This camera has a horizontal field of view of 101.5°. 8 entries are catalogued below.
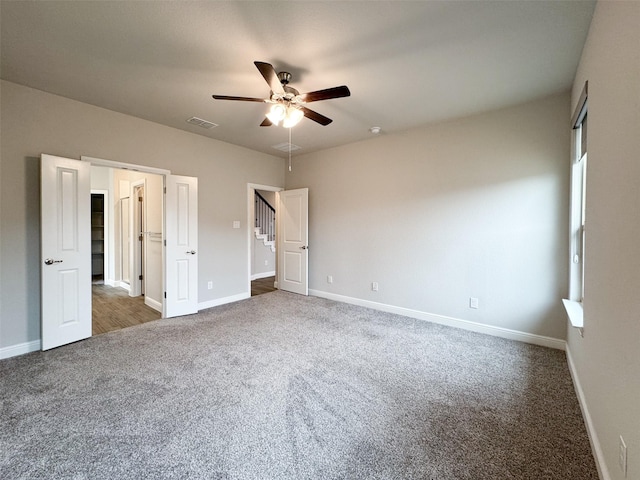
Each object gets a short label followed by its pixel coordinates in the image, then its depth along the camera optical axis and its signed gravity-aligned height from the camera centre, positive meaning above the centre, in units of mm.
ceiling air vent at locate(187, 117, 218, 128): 3555 +1580
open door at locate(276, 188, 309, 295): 5125 -112
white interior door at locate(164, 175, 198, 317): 3811 -169
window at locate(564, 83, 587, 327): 2543 +269
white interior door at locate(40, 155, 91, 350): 2764 -181
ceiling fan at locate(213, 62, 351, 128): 2093 +1189
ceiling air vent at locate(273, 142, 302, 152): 4602 +1614
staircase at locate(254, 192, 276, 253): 7398 +386
